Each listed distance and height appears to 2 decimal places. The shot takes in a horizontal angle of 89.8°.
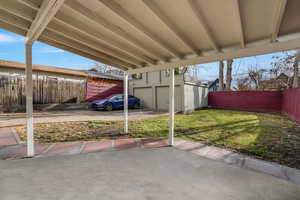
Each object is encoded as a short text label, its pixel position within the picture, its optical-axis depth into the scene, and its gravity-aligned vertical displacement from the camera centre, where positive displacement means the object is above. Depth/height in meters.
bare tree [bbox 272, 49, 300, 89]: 9.83 +2.45
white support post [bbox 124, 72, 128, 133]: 4.43 -0.11
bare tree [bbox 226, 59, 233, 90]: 14.20 +2.34
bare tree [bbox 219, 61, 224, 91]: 14.79 +2.34
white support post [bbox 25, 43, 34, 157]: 2.67 -0.03
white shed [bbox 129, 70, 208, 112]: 10.10 +0.60
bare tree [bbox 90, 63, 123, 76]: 21.61 +4.59
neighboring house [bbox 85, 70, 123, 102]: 11.37 +1.14
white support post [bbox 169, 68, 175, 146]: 3.46 -0.23
